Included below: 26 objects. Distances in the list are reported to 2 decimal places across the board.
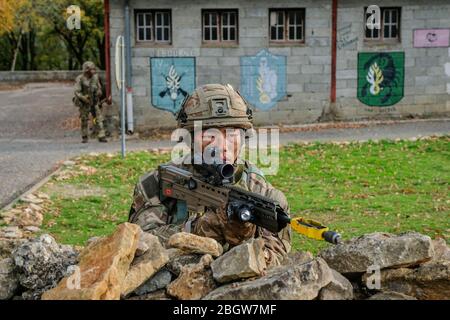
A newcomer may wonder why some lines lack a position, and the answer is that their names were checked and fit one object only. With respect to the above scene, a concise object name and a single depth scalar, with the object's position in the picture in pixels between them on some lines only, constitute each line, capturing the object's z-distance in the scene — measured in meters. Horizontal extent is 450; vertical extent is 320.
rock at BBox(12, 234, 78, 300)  4.33
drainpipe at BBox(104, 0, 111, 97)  21.08
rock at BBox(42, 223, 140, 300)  3.80
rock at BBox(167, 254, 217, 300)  4.03
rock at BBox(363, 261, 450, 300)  4.32
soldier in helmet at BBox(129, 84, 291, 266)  4.72
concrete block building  21.50
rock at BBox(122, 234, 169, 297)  4.05
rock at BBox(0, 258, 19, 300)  4.38
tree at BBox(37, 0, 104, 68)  39.47
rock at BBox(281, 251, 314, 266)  4.50
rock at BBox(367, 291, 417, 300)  4.05
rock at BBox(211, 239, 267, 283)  3.97
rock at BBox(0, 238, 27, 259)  5.28
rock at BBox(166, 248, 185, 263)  4.41
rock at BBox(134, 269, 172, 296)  4.16
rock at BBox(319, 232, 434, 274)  4.38
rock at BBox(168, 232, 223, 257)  4.33
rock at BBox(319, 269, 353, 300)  3.90
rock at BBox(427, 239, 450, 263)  4.67
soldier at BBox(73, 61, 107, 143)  20.17
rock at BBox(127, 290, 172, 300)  4.11
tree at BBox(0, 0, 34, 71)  36.41
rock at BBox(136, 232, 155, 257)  4.29
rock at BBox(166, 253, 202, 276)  4.25
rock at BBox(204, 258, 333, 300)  3.78
